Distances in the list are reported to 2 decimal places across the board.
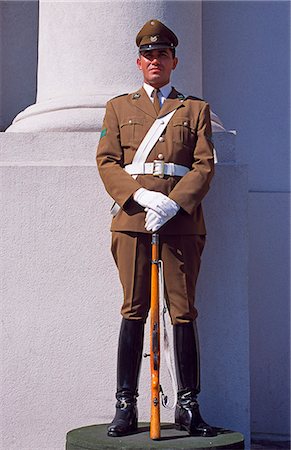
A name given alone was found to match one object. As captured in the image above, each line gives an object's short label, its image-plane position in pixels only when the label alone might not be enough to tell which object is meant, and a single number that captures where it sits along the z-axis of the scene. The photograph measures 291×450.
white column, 6.18
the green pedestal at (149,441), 4.92
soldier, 5.17
